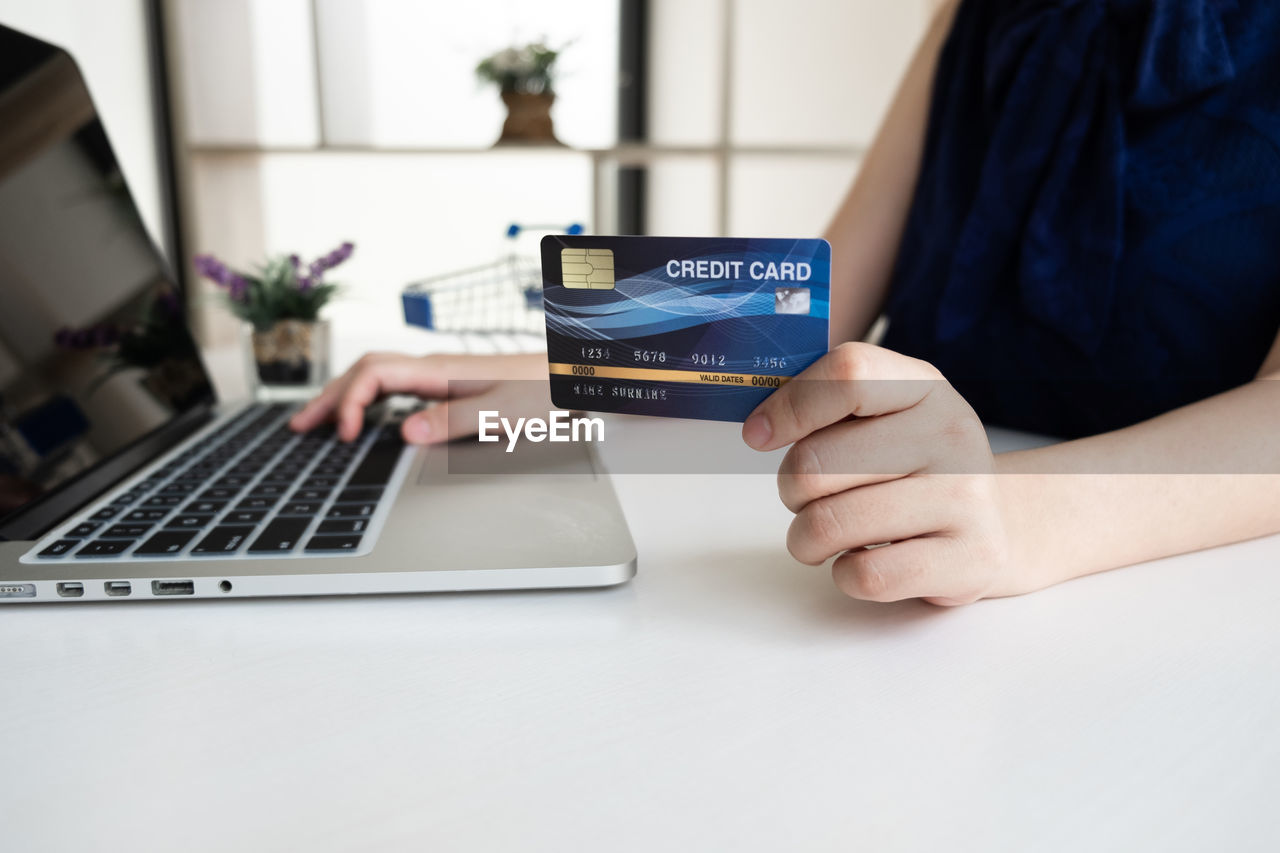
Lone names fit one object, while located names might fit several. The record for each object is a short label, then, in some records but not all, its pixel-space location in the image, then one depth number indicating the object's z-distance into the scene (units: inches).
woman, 15.7
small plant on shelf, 88.9
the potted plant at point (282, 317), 40.3
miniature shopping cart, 56.5
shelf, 78.5
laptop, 17.1
